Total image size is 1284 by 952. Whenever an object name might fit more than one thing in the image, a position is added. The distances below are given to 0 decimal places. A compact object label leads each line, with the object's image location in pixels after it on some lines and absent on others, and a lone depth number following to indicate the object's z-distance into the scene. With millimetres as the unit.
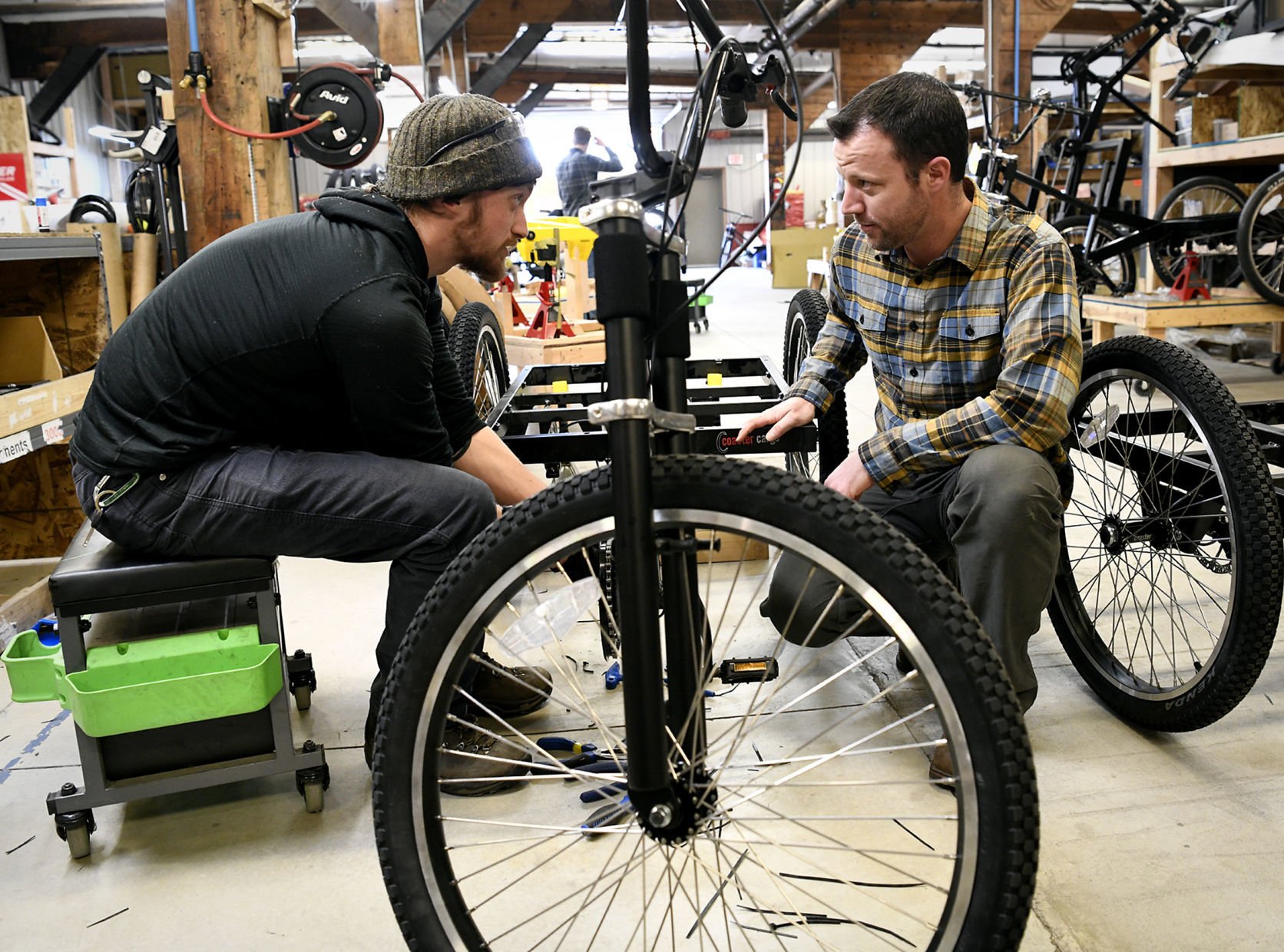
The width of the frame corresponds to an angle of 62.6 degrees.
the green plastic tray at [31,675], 1596
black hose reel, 3338
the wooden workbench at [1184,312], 4129
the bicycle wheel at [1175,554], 1622
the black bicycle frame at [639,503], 979
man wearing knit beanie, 1531
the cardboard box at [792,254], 12234
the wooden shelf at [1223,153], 4301
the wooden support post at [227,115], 3289
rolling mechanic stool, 1509
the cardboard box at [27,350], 2650
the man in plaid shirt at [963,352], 1566
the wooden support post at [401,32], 5977
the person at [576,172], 6798
